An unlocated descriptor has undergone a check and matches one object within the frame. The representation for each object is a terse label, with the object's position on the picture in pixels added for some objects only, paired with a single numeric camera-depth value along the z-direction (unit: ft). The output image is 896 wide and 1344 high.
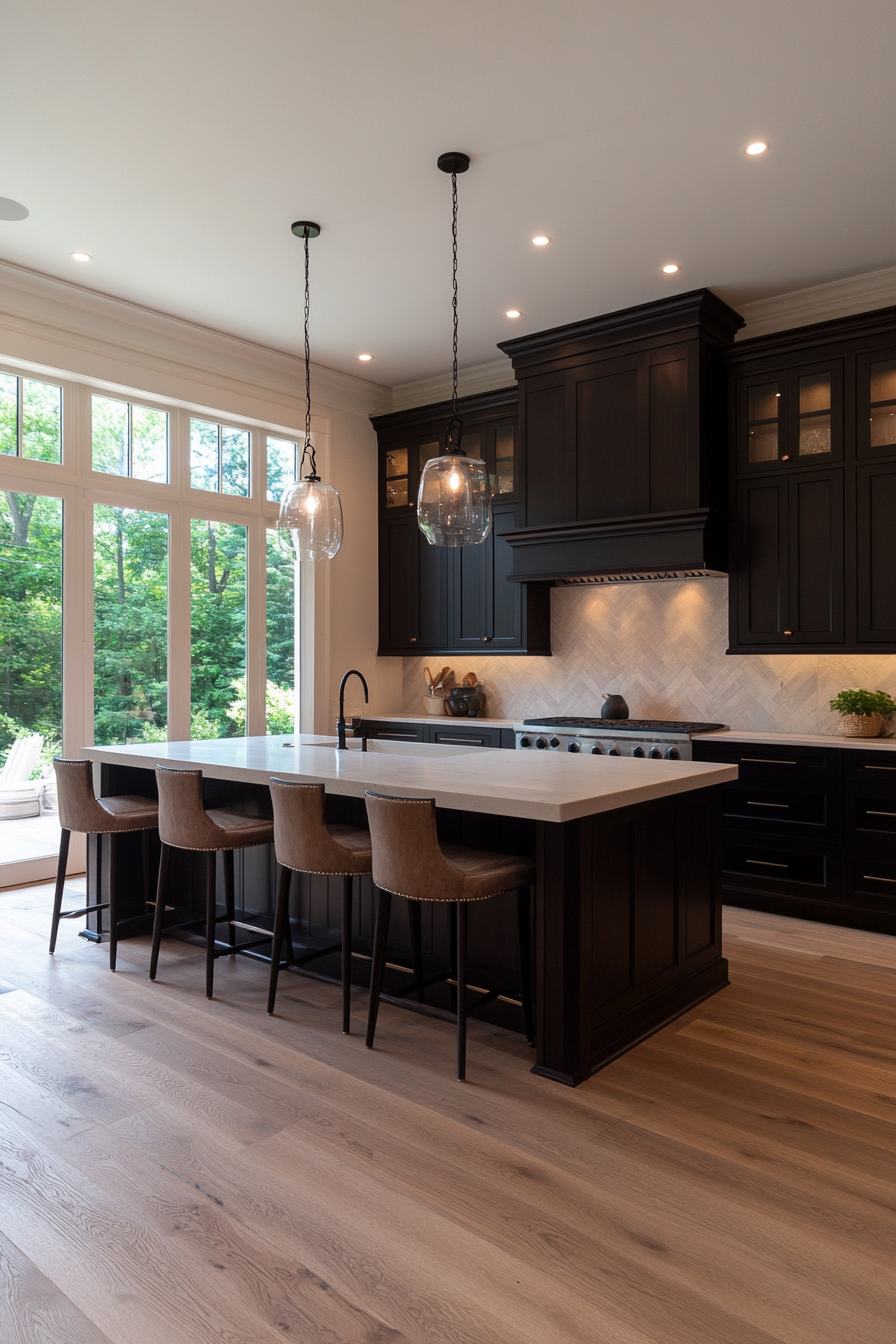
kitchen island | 8.68
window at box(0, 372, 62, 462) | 15.96
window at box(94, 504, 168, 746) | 17.30
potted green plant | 15.02
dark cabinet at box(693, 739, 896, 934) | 13.94
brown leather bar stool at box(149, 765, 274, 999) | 11.10
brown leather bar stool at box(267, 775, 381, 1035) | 9.86
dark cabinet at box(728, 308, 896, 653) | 14.87
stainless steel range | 15.79
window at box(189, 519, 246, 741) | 18.97
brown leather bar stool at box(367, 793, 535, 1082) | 8.71
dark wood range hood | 15.94
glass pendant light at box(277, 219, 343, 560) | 12.68
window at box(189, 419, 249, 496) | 18.99
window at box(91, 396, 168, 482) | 17.34
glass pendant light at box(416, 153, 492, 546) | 11.35
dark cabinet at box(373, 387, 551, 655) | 19.79
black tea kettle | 18.12
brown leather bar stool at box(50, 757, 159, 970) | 12.48
